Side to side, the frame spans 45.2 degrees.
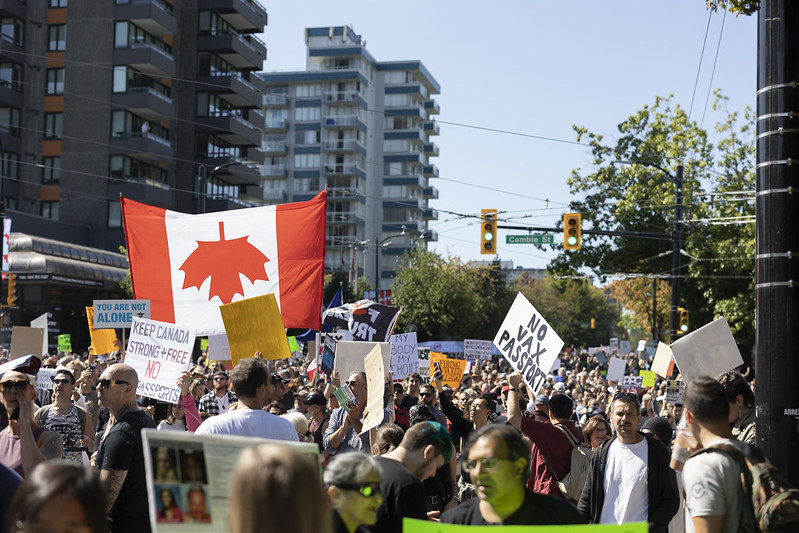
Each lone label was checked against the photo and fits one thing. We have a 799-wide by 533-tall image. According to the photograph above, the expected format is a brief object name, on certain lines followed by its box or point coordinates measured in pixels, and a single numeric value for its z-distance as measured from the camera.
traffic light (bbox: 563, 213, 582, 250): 25.31
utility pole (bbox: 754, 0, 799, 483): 5.71
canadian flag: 11.02
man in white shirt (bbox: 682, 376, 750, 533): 4.17
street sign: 26.87
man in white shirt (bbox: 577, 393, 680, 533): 6.21
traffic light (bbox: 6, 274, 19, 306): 27.91
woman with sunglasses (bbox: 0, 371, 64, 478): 5.67
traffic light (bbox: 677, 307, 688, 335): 29.99
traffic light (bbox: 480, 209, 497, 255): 25.17
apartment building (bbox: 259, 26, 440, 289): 100.94
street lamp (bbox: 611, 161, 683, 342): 27.80
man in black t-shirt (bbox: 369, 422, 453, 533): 4.51
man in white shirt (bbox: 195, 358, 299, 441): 5.55
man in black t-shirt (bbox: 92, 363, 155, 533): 5.65
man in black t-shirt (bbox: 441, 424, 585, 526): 3.94
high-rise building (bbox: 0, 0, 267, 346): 56.47
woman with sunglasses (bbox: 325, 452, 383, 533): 3.65
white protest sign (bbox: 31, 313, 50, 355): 17.95
